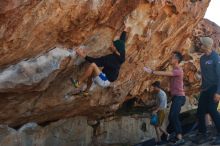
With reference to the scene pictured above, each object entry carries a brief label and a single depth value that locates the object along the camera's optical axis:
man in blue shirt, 9.39
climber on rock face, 9.08
